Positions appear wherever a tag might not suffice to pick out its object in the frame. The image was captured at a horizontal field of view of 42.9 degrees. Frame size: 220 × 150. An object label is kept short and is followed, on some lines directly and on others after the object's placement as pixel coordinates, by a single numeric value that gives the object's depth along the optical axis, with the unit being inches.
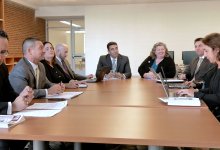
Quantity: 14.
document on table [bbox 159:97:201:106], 82.9
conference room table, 50.7
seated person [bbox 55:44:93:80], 165.1
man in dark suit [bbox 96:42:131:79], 191.9
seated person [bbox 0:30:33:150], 72.3
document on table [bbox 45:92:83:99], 98.6
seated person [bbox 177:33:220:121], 95.7
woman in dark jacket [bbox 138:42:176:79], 178.7
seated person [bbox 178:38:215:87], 135.5
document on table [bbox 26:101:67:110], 79.5
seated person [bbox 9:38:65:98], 98.4
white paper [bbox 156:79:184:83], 151.7
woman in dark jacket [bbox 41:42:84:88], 137.5
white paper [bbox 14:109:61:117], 69.7
